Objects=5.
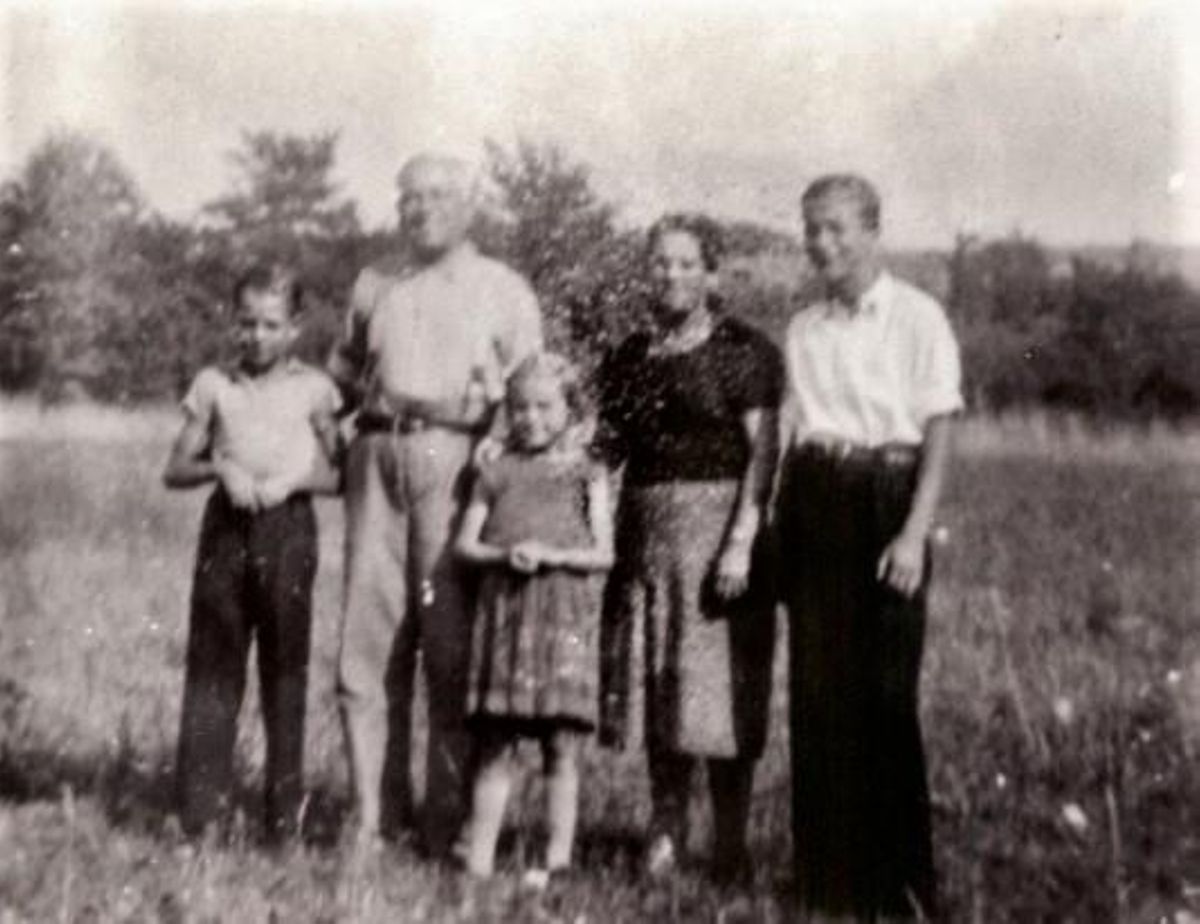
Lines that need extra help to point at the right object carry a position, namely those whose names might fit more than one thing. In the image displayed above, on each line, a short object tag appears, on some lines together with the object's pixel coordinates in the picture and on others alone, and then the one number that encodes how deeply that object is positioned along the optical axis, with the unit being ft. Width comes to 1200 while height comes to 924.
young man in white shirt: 9.91
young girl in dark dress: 10.48
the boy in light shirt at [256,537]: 11.09
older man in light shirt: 11.06
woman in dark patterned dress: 10.49
